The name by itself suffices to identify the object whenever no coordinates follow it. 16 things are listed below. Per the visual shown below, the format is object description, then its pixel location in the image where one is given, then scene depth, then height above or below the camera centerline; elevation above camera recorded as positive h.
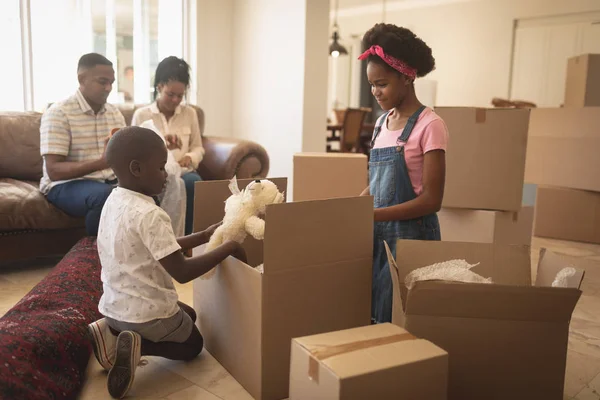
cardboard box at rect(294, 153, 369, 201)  2.20 -0.21
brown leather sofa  2.59 -0.33
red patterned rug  1.34 -0.60
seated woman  2.90 +0.01
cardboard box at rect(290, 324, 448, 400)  1.06 -0.48
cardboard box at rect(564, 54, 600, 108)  3.78 +0.35
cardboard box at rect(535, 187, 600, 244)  3.62 -0.56
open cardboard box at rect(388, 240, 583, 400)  1.23 -0.47
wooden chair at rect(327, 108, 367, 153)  5.83 -0.06
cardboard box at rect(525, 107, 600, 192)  3.49 -0.11
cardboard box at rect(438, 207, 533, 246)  2.43 -0.44
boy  1.49 -0.39
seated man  2.57 -0.14
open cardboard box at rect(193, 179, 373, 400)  1.42 -0.45
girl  1.66 -0.09
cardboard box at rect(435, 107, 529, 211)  2.35 -0.12
